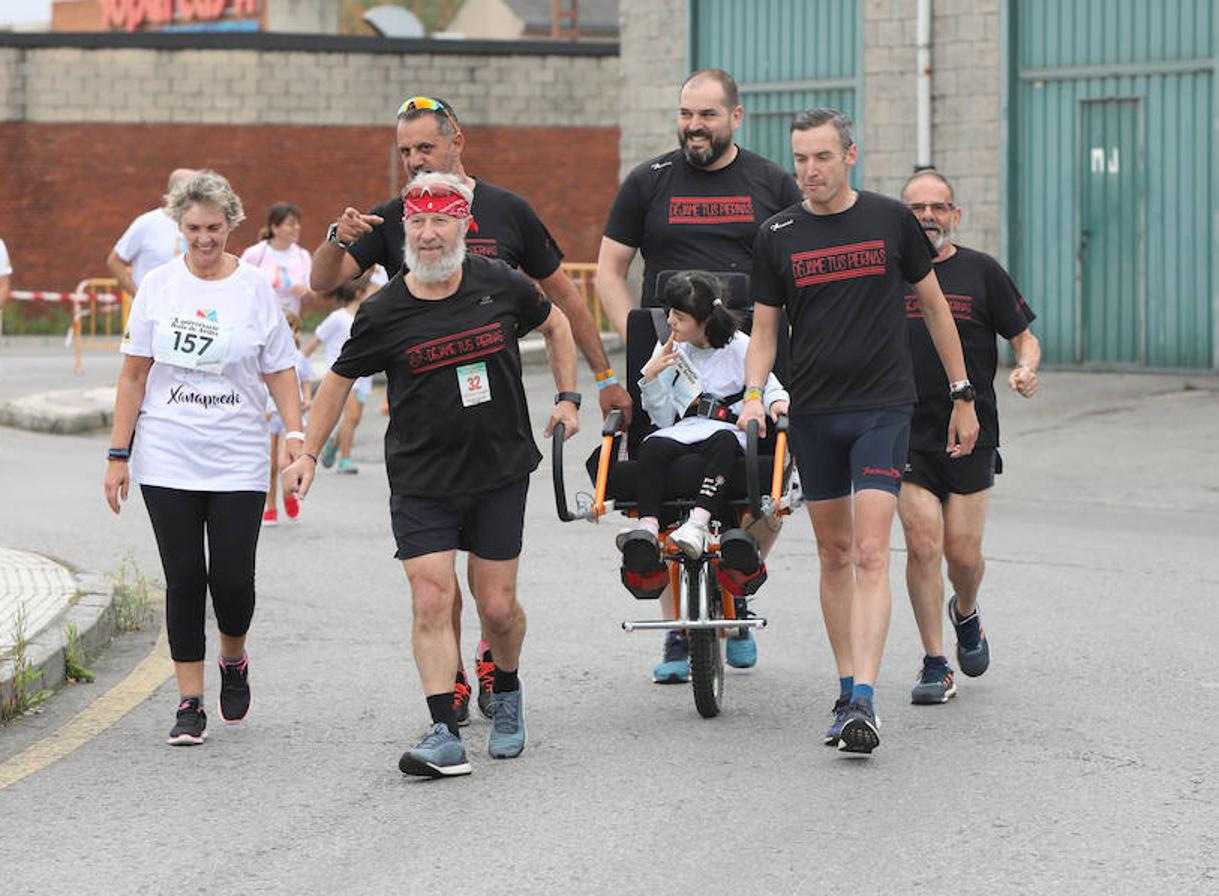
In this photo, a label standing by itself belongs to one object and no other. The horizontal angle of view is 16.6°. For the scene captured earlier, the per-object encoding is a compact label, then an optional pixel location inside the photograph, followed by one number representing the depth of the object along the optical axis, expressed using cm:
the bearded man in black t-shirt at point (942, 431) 1521
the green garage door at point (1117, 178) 3772
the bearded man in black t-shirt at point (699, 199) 1532
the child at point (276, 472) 2427
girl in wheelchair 1431
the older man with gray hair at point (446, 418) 1312
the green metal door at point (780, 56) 4219
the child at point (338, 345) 2708
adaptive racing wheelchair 1409
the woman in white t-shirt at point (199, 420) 1404
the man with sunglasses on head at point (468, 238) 1411
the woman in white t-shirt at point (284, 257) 2631
